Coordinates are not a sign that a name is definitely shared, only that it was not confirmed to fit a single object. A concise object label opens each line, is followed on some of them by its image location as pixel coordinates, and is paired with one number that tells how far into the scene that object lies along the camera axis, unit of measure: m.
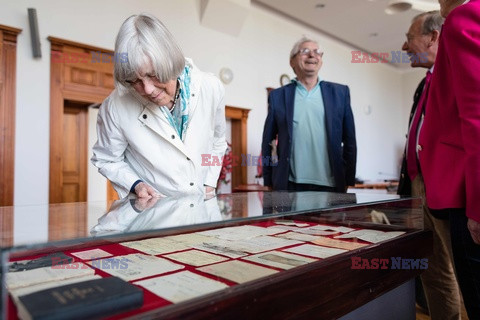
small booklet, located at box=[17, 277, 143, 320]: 0.61
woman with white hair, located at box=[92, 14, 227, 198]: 1.55
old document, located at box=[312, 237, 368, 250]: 1.19
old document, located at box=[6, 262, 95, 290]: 0.80
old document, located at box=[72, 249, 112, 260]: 1.06
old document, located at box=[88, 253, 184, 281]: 0.90
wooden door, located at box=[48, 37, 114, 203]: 4.60
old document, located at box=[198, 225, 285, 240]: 1.29
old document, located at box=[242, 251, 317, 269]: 0.98
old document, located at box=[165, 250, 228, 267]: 1.01
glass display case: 0.70
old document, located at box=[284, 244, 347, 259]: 1.09
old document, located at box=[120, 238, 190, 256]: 1.13
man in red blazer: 1.20
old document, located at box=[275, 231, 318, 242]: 1.31
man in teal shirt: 2.69
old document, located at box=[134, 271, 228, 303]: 0.76
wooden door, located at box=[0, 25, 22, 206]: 4.23
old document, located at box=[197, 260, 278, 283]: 0.87
